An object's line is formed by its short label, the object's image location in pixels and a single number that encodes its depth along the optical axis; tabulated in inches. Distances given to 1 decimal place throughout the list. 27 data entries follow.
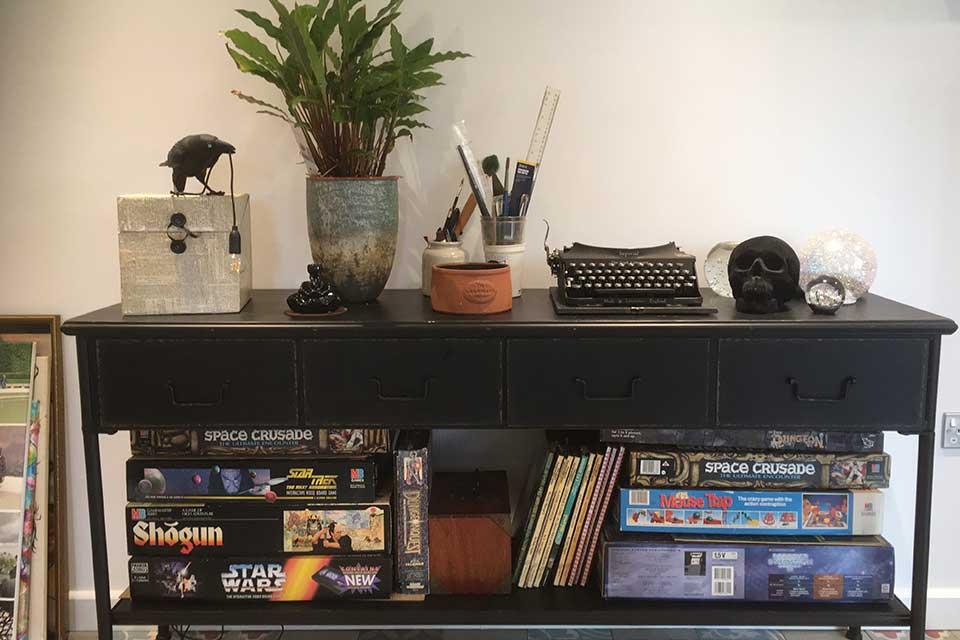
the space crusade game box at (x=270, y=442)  63.3
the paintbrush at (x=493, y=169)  66.9
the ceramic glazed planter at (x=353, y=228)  63.2
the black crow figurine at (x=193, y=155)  61.4
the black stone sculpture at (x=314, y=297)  60.6
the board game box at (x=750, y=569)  62.7
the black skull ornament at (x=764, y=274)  60.0
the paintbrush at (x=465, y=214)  68.2
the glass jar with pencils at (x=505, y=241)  66.3
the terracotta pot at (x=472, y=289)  60.3
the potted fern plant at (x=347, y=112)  60.4
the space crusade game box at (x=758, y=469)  63.1
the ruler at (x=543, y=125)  67.2
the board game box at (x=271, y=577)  63.3
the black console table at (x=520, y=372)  58.2
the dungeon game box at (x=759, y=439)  63.2
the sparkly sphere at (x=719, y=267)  68.8
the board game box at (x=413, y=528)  63.7
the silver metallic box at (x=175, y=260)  61.0
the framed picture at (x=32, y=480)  72.7
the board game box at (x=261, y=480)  63.2
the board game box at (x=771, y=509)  63.2
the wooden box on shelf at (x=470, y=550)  63.9
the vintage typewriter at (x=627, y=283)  60.9
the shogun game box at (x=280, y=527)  63.3
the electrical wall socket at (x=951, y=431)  75.2
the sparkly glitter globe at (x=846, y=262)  63.9
